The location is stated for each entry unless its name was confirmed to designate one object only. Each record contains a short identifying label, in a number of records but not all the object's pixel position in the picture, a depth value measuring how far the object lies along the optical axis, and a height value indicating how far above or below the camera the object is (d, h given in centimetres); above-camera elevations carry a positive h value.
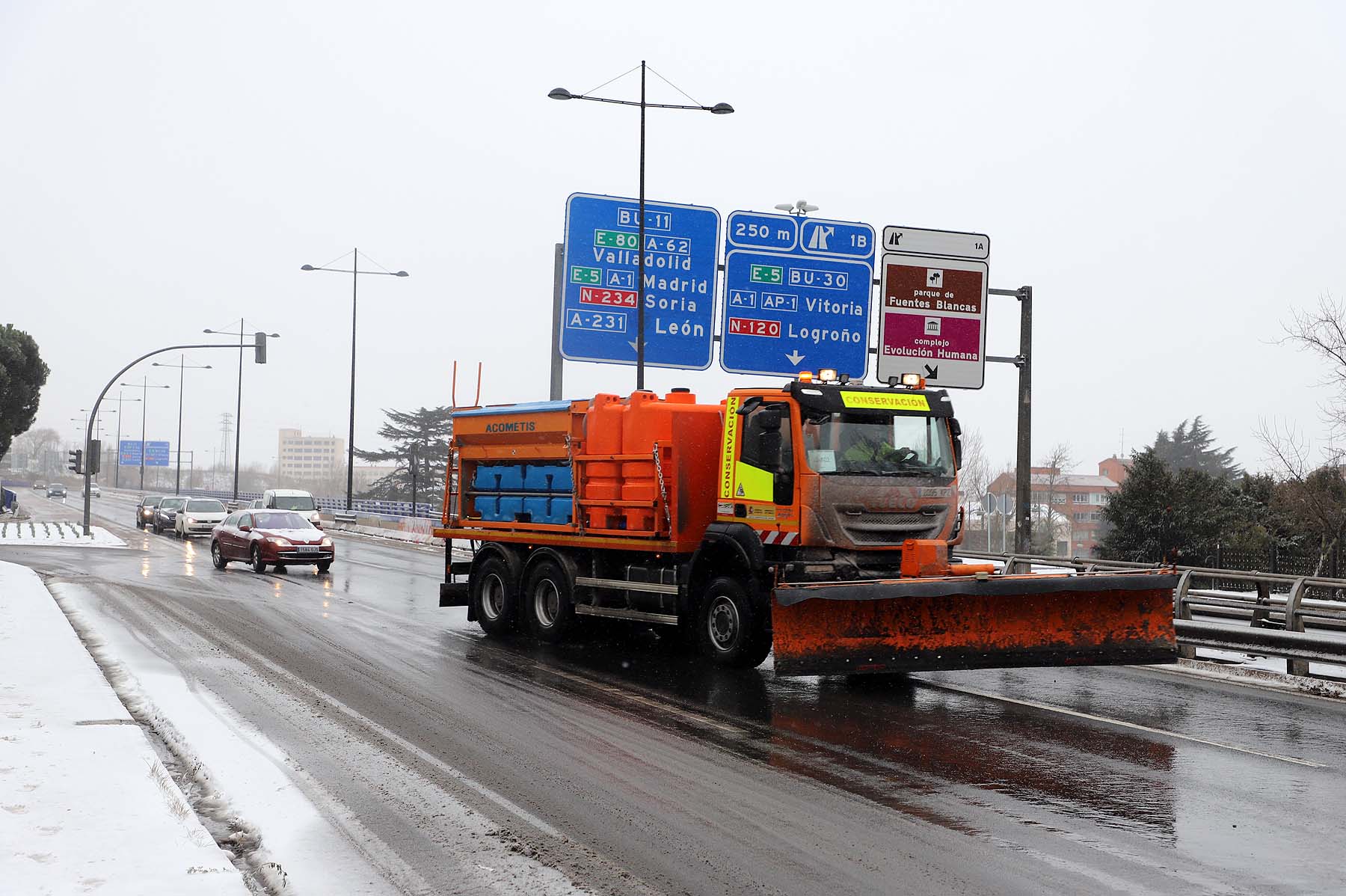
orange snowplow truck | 1101 -49
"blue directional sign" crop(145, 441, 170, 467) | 14562 +318
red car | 2728 -128
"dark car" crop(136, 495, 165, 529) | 5286 -145
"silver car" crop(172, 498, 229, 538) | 4519 -127
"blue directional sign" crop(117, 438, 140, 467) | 14075 +323
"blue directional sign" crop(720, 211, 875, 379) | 2100 +342
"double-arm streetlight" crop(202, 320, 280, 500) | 6525 +332
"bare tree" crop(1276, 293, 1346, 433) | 3067 +414
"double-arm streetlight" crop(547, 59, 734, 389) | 2017 +344
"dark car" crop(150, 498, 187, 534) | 4988 -134
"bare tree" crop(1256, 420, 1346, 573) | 2852 +29
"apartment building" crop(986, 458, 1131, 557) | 10900 +62
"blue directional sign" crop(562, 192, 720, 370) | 2070 +353
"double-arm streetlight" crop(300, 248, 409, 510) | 4816 +435
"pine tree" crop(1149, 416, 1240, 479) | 10204 +475
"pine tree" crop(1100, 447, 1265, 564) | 3300 -20
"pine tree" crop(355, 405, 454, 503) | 8550 +330
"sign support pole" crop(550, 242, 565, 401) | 2081 +327
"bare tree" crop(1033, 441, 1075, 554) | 7366 -137
